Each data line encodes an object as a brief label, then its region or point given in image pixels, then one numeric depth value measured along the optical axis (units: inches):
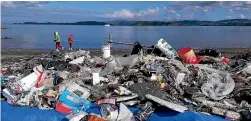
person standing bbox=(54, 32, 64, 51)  463.9
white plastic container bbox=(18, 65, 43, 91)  196.7
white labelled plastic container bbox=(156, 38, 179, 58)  248.2
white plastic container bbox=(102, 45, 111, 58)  251.5
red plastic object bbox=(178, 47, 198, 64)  241.7
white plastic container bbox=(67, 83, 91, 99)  183.3
